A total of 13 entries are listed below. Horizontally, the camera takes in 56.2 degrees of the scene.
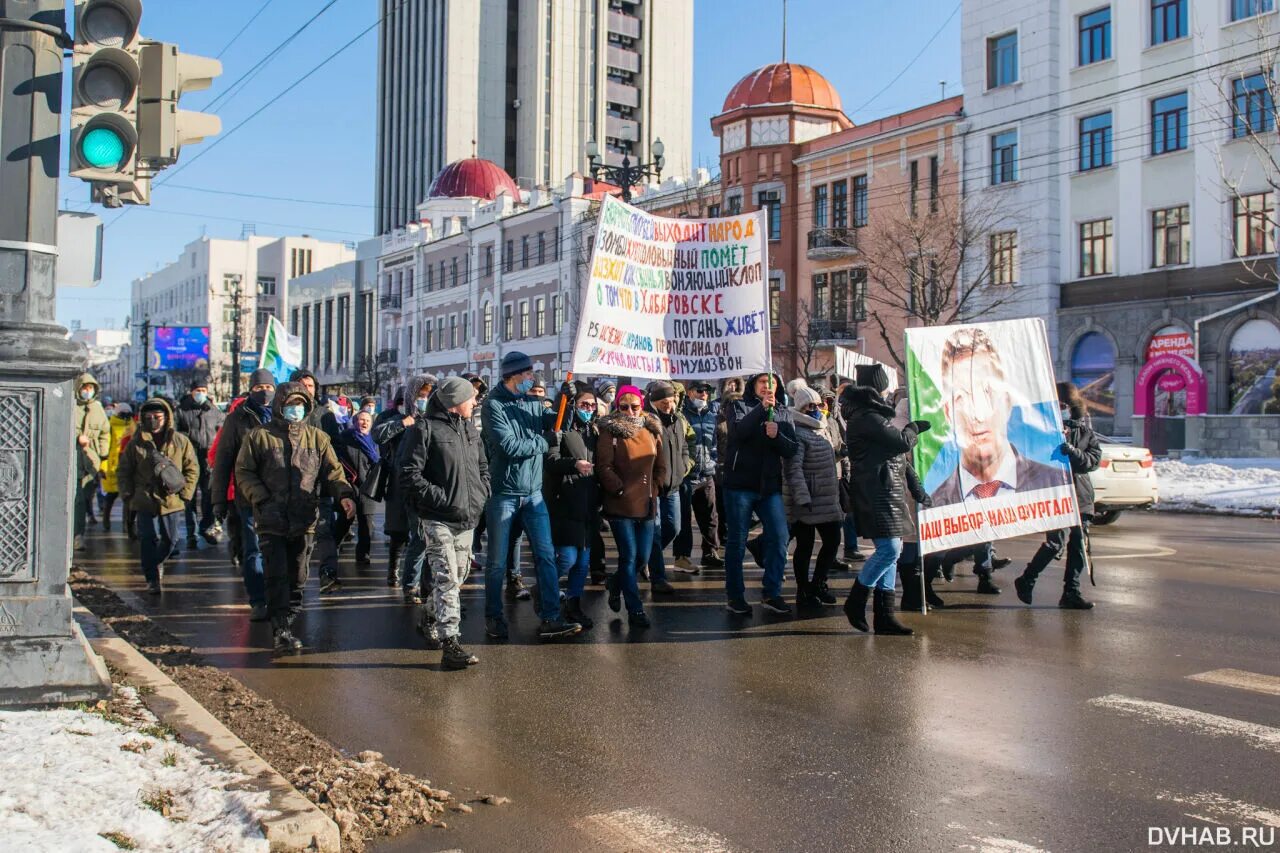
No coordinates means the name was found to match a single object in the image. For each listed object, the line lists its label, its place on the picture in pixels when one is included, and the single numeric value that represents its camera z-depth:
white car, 17.05
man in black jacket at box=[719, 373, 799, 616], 8.77
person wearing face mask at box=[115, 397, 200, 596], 10.24
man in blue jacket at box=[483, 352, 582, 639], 7.81
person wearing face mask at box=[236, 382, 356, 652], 7.76
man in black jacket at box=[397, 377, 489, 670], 7.18
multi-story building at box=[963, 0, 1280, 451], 30.17
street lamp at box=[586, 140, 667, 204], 22.52
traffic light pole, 5.60
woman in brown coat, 8.58
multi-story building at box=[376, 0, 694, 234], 92.44
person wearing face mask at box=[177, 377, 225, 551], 14.28
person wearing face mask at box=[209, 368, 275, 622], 8.64
